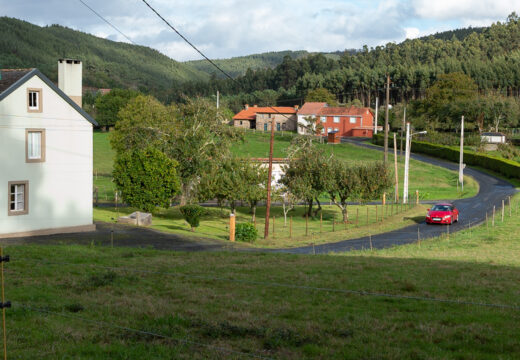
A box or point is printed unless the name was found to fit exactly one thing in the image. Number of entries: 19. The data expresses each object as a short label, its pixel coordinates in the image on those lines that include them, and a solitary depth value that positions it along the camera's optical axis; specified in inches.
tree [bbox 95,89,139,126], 5659.5
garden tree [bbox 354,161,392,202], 1934.1
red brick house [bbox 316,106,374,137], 5248.5
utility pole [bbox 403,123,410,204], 2301.9
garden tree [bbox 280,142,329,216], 1945.1
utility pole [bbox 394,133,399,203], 2262.1
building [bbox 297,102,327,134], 5336.6
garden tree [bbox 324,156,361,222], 1911.9
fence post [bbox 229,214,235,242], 1433.3
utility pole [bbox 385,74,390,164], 2312.0
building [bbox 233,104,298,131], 5689.0
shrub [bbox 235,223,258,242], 1464.1
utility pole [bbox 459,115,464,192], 2831.2
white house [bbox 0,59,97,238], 1343.5
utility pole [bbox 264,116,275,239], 1537.9
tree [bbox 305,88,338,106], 6441.9
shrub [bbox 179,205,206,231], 1608.0
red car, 1804.9
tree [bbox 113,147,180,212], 1907.0
